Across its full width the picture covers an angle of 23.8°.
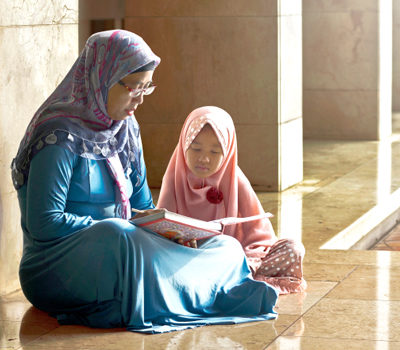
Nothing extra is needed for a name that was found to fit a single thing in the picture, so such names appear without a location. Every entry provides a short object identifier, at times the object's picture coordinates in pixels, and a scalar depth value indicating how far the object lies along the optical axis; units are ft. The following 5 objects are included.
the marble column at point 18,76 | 15.97
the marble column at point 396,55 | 53.62
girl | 16.20
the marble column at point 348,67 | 40.06
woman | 13.82
